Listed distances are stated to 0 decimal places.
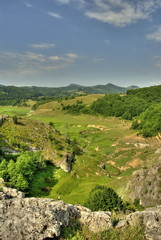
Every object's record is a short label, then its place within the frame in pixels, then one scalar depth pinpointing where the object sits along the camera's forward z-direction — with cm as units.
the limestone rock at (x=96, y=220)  1793
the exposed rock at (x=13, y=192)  2937
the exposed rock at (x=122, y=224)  1842
